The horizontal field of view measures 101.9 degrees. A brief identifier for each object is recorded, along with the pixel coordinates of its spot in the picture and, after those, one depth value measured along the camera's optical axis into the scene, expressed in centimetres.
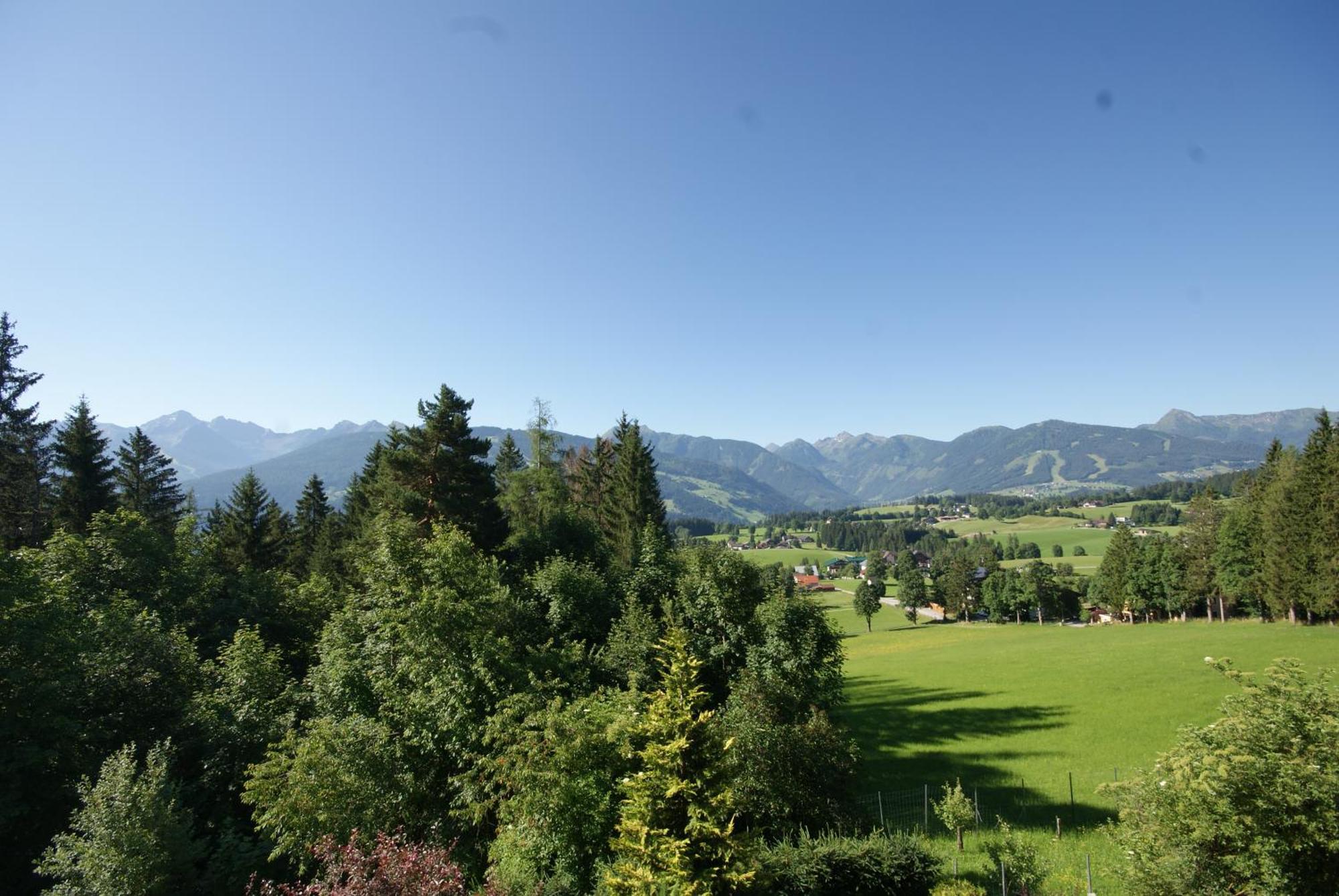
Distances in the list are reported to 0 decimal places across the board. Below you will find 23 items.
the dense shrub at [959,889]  1476
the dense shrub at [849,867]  1494
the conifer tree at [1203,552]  6519
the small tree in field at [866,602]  8756
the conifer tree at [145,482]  4244
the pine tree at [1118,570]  7469
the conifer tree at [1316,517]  4903
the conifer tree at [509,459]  5550
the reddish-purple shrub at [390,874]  987
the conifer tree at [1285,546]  5100
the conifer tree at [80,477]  3466
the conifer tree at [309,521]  5347
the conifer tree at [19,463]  3120
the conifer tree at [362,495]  4591
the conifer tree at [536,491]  4047
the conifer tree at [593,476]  5294
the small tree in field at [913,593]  9988
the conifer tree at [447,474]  3155
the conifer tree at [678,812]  1161
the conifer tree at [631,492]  4488
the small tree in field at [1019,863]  1446
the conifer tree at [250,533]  4634
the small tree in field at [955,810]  1819
